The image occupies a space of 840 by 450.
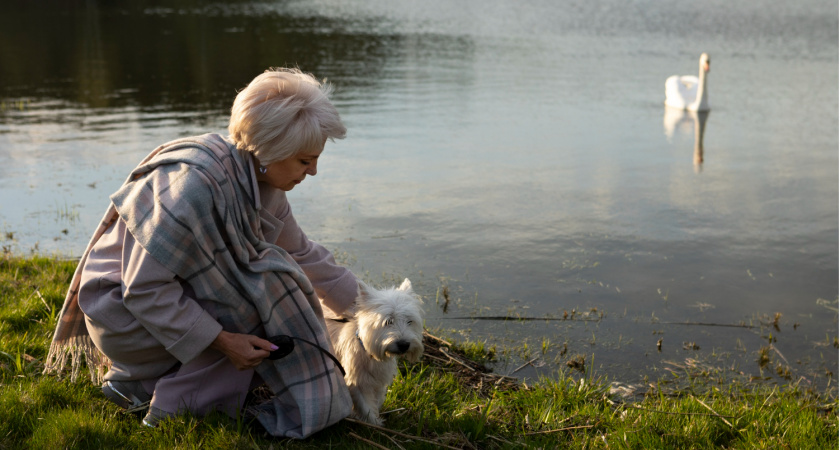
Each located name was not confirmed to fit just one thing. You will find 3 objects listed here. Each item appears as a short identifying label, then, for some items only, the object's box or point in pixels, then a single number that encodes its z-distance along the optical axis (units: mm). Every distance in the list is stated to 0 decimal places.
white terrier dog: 3691
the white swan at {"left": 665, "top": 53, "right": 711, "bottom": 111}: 16125
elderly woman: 3344
